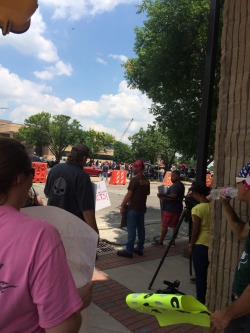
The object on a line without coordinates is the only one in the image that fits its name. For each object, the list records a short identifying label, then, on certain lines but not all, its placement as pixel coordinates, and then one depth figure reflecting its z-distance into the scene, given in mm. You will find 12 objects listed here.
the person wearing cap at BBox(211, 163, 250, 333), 1554
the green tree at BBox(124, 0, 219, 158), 7484
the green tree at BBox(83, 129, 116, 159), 59159
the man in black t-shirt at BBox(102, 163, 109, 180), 28594
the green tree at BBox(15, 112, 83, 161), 53812
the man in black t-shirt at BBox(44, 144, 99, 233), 3387
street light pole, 4246
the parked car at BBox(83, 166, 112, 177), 29325
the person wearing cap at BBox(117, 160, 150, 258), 5781
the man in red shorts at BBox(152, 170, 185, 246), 6453
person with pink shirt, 931
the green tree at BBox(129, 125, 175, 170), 48688
